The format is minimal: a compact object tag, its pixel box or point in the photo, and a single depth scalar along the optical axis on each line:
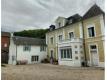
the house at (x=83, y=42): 6.97
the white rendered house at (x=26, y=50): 10.36
